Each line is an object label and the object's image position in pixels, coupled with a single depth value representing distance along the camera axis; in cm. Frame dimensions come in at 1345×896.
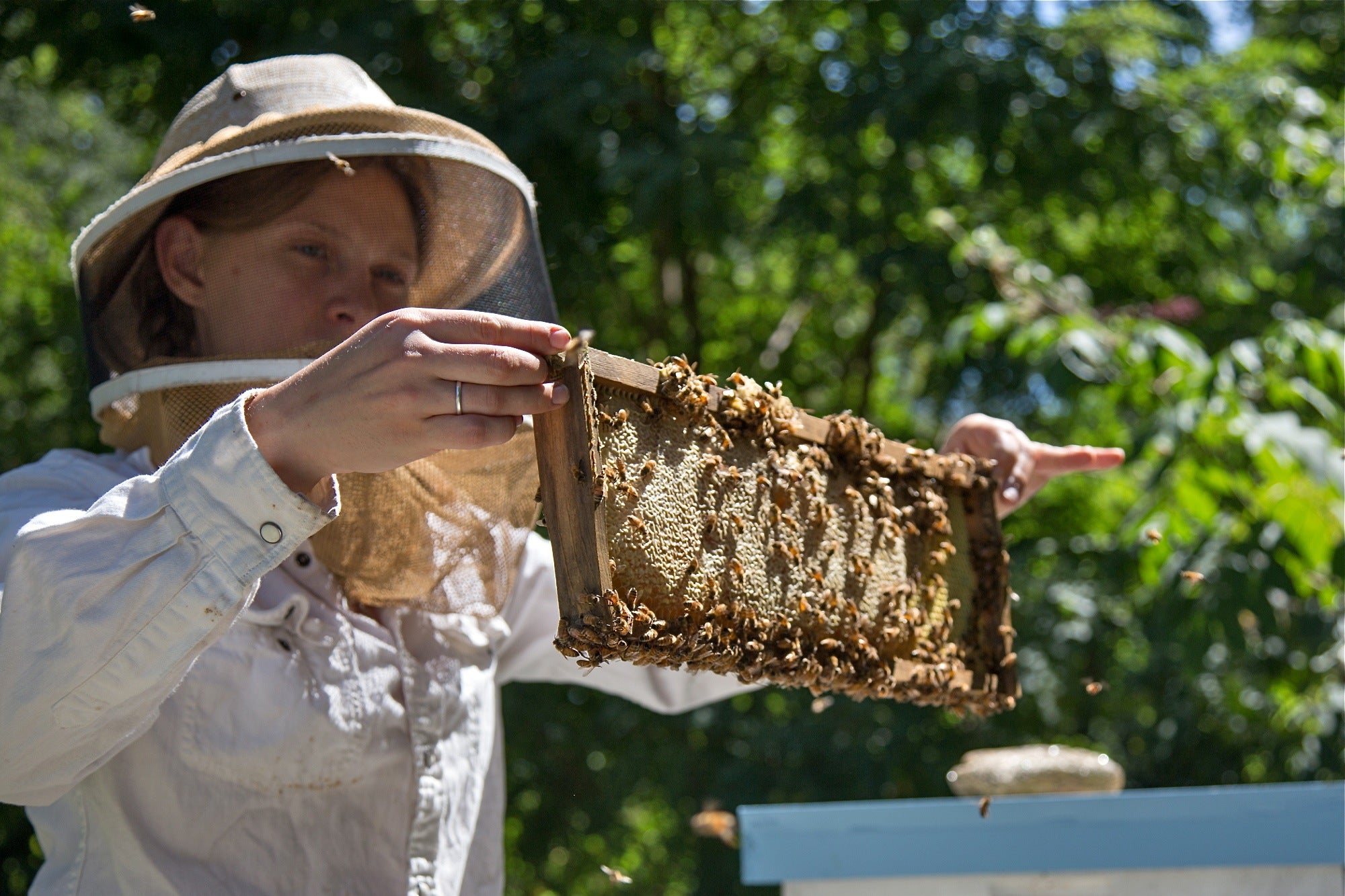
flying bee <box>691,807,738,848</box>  382
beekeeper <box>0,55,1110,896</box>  127
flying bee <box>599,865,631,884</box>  194
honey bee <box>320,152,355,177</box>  181
